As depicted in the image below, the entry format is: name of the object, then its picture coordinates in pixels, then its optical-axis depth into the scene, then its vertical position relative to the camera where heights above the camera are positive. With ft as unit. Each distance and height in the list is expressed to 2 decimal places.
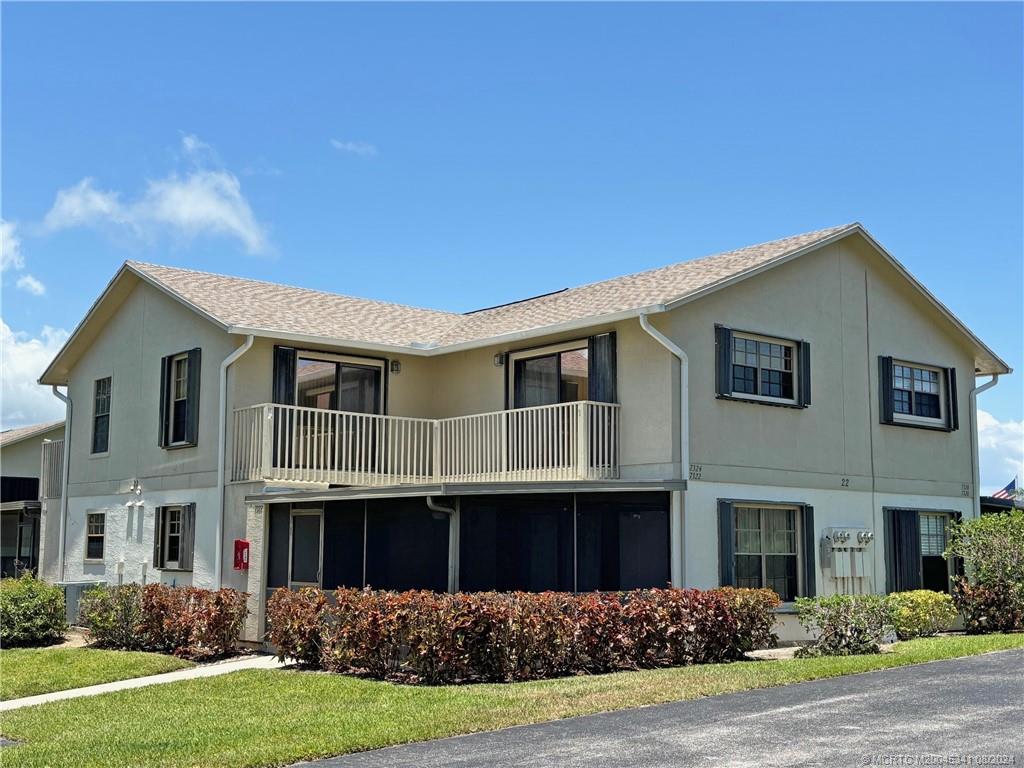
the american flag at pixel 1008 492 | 90.19 +3.20
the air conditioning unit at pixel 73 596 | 71.10 -3.97
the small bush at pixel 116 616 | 61.16 -4.50
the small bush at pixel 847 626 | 52.49 -4.13
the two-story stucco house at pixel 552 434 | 57.31 +5.34
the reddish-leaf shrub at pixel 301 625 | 51.06 -4.11
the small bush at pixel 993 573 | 62.18 -2.11
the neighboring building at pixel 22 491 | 92.73 +3.21
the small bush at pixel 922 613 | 61.41 -4.17
